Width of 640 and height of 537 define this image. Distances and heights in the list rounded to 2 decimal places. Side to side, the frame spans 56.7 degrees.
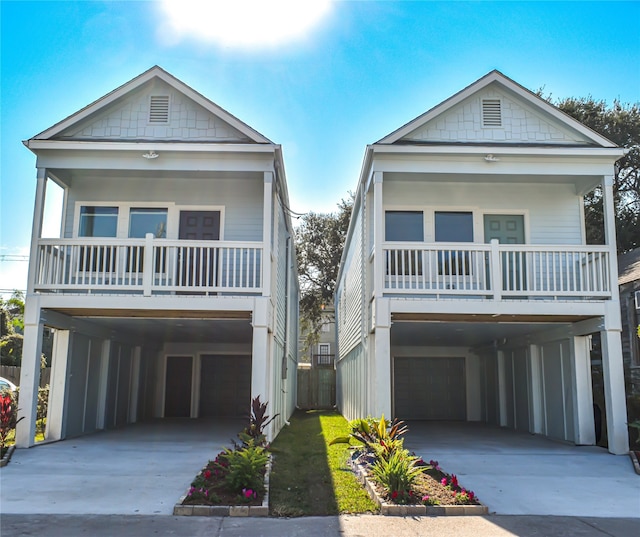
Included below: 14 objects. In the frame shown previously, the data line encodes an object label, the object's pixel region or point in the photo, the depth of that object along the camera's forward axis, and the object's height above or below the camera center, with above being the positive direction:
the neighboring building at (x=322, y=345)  44.15 +1.87
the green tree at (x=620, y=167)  26.20 +9.37
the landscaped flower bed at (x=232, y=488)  6.59 -1.43
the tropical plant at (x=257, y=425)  9.20 -0.90
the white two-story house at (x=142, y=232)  10.86 +2.99
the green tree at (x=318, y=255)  35.28 +6.80
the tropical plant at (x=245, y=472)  7.11 -1.23
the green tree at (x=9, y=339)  22.91 +1.04
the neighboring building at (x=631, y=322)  14.60 +1.29
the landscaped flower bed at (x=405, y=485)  6.71 -1.43
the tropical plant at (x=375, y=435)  8.19 -0.98
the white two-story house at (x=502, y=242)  11.07 +2.61
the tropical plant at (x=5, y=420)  9.49 -0.88
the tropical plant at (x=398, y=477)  6.91 -1.26
